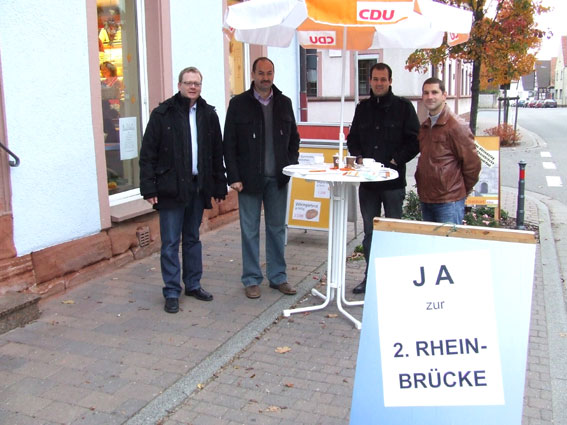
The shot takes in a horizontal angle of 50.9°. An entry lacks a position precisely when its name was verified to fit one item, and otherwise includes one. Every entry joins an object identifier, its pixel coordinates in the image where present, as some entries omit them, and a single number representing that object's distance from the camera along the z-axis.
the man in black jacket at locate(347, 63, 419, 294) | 4.88
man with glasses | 4.61
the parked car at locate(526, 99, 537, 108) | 78.20
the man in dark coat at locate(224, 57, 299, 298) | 4.90
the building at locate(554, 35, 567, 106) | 91.69
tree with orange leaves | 7.74
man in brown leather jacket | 4.35
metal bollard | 7.69
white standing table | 4.40
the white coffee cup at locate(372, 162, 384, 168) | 4.73
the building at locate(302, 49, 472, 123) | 22.86
